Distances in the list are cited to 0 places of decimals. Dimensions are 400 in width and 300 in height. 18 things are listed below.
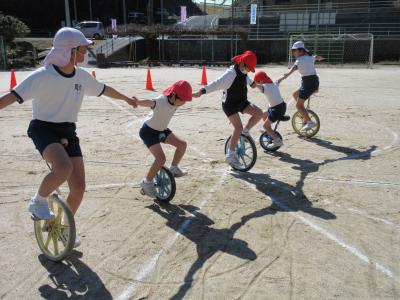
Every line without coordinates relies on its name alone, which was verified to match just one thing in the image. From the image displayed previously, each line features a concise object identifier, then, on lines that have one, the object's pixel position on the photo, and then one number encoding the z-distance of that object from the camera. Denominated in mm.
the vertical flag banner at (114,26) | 38812
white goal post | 33875
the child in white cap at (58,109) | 4031
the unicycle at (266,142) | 8398
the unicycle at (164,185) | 5711
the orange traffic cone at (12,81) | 16688
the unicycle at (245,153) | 7157
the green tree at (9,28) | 33531
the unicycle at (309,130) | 9453
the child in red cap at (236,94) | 6930
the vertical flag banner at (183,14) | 38647
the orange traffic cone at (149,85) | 16472
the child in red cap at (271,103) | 7699
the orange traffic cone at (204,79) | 18506
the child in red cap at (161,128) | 5531
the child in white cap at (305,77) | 9312
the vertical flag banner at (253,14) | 37709
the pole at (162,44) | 37469
